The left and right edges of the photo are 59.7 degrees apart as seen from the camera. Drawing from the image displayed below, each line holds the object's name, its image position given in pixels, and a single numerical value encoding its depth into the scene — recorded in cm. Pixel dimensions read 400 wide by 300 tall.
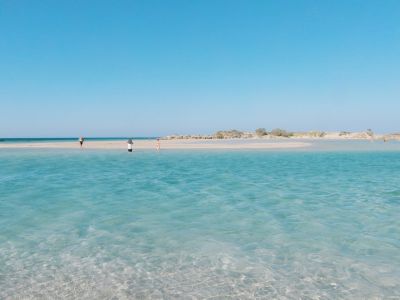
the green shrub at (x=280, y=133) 11500
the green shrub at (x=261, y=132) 11439
